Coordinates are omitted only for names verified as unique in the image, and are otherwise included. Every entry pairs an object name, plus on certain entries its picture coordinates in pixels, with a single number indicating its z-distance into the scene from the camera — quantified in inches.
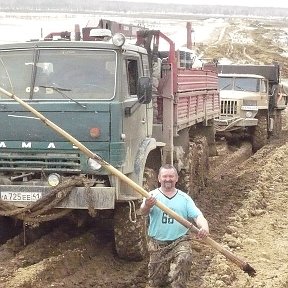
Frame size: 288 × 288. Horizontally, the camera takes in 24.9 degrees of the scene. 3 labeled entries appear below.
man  213.2
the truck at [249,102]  630.5
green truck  260.2
